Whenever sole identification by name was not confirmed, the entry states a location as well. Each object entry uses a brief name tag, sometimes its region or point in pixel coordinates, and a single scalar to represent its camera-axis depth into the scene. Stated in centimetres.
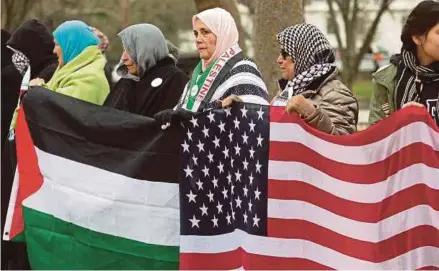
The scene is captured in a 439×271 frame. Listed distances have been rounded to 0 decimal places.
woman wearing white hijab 1187
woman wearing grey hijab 1341
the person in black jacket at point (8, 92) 1572
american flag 998
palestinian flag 1158
